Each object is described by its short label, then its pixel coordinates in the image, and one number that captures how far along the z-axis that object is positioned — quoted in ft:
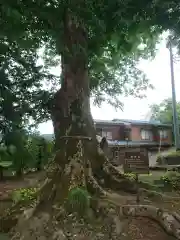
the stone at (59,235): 12.75
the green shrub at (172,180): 21.48
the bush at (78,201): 14.40
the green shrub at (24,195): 17.14
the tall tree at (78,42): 15.53
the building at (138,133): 63.45
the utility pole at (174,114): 40.97
